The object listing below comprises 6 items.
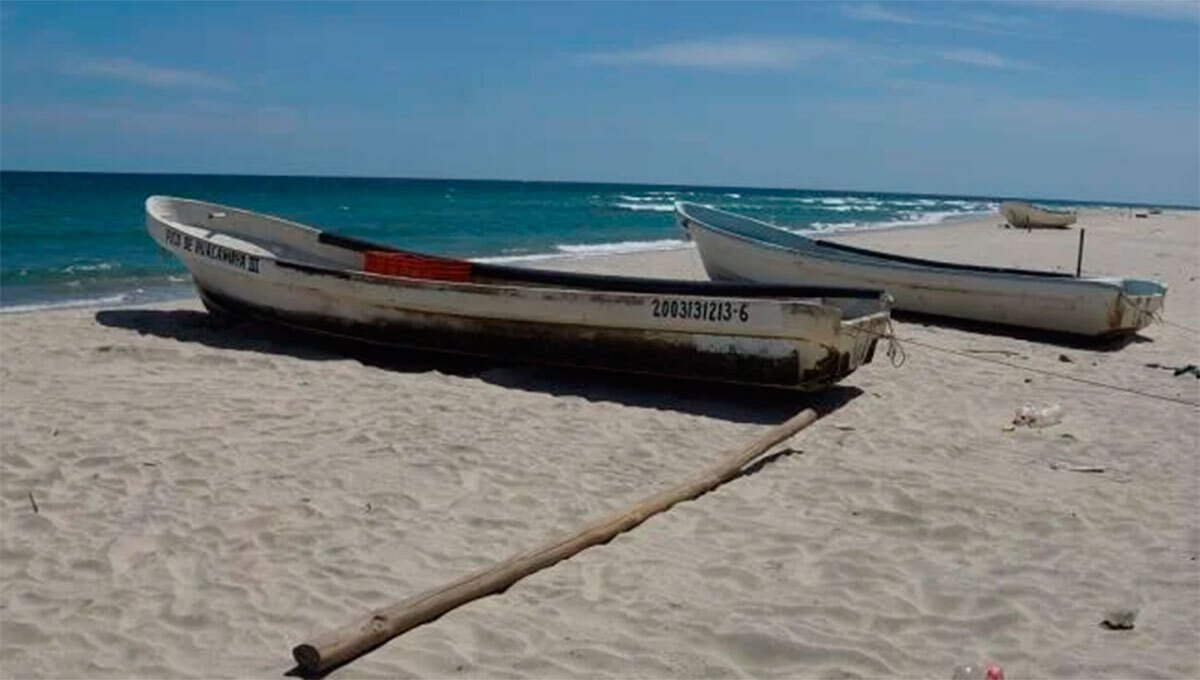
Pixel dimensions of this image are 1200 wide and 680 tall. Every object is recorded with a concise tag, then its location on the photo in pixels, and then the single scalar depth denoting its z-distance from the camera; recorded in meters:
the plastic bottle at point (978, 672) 3.55
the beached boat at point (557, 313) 7.35
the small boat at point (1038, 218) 33.84
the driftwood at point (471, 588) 3.63
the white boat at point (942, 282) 10.33
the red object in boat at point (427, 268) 9.82
